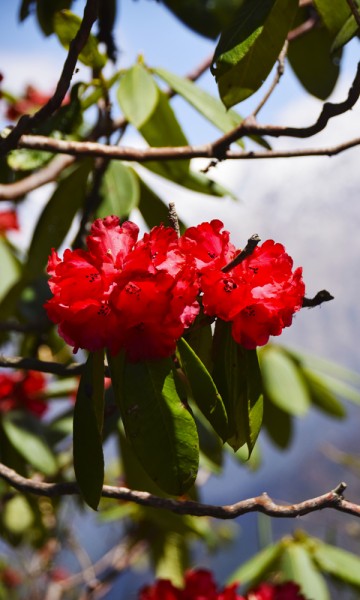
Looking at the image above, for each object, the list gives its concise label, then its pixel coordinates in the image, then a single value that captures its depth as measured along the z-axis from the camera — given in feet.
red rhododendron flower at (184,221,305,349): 3.69
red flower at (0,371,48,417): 7.42
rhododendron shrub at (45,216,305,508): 3.62
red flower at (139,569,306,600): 4.66
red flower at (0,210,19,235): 8.50
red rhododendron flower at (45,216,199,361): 3.62
